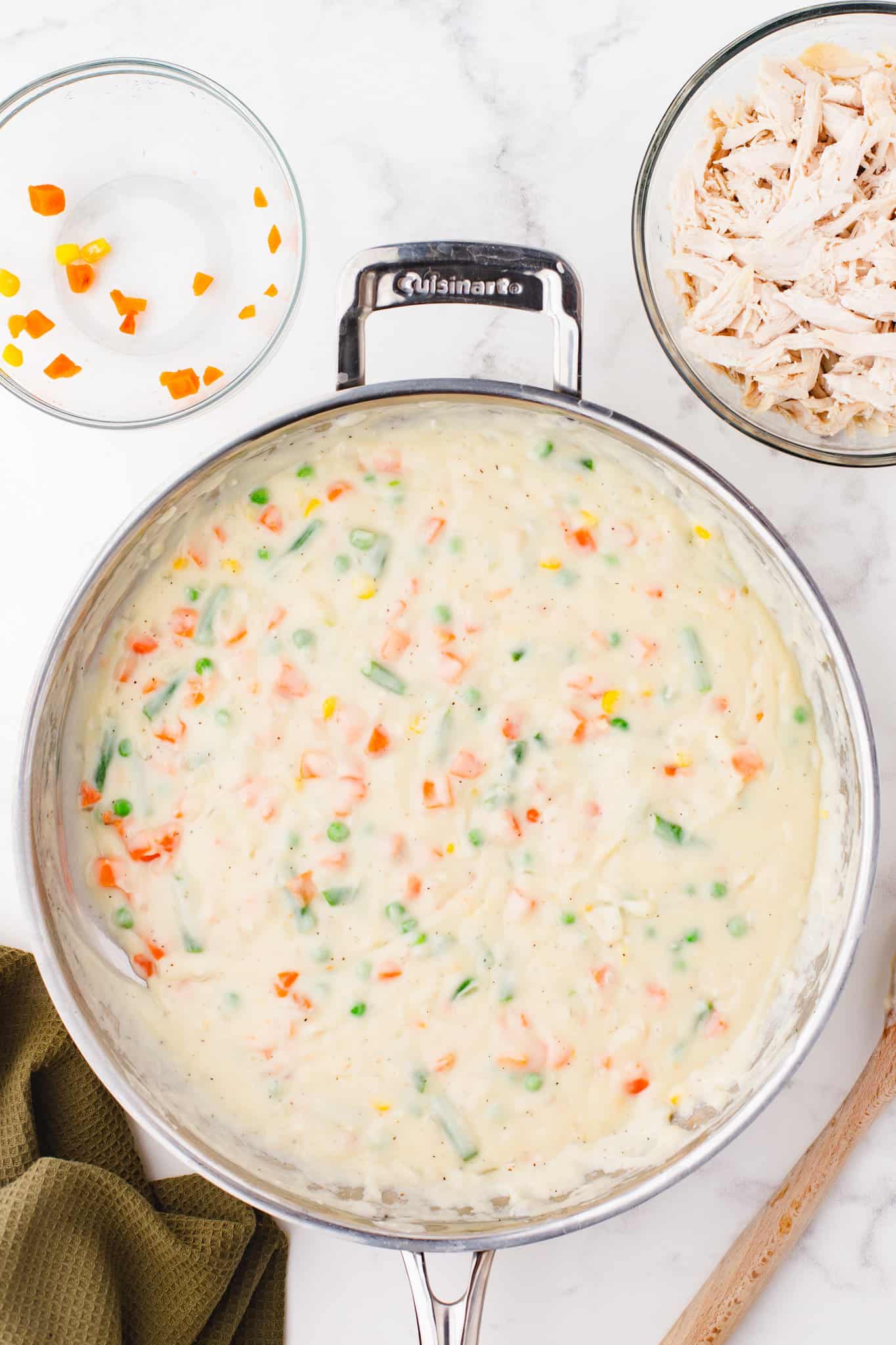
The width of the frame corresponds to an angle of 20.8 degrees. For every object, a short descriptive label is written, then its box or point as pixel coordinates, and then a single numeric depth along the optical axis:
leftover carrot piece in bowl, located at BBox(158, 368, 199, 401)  1.01
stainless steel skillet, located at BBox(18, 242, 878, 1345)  0.91
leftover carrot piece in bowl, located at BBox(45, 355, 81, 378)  1.02
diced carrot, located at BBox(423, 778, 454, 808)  0.95
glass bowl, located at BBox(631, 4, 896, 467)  0.95
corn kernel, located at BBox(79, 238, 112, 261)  1.01
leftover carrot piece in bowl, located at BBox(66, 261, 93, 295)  1.01
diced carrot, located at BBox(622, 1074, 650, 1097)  0.95
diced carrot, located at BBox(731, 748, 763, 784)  0.95
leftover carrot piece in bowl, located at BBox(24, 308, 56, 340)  1.02
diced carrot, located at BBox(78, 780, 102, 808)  0.96
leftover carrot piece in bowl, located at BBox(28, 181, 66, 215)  1.02
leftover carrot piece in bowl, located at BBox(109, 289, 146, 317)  1.01
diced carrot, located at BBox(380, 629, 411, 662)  0.95
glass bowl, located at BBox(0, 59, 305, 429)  1.01
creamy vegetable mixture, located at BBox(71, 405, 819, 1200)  0.95
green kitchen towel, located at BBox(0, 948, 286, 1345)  0.95
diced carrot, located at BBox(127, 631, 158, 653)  0.96
